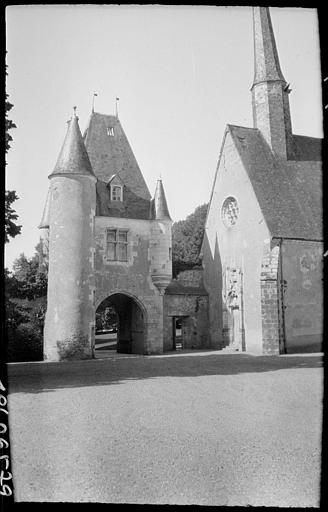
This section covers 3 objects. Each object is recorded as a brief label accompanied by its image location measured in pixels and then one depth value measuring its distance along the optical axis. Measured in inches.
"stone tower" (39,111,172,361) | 794.8
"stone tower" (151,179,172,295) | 940.6
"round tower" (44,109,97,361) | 778.8
